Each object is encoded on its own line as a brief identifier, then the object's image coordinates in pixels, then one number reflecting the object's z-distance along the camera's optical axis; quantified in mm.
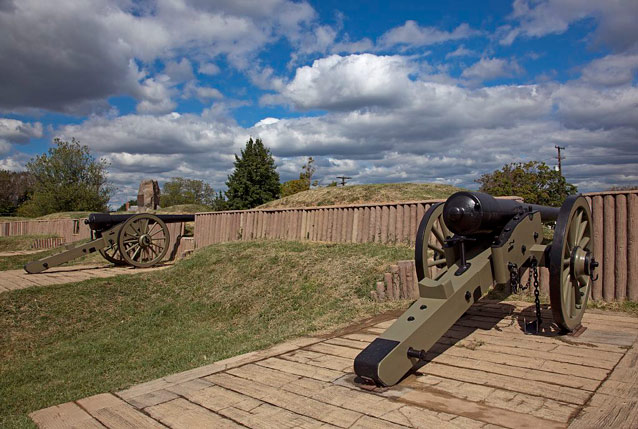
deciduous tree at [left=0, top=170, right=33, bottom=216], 52559
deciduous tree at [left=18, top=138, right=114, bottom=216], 39656
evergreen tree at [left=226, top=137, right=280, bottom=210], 41031
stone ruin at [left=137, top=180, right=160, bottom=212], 31016
